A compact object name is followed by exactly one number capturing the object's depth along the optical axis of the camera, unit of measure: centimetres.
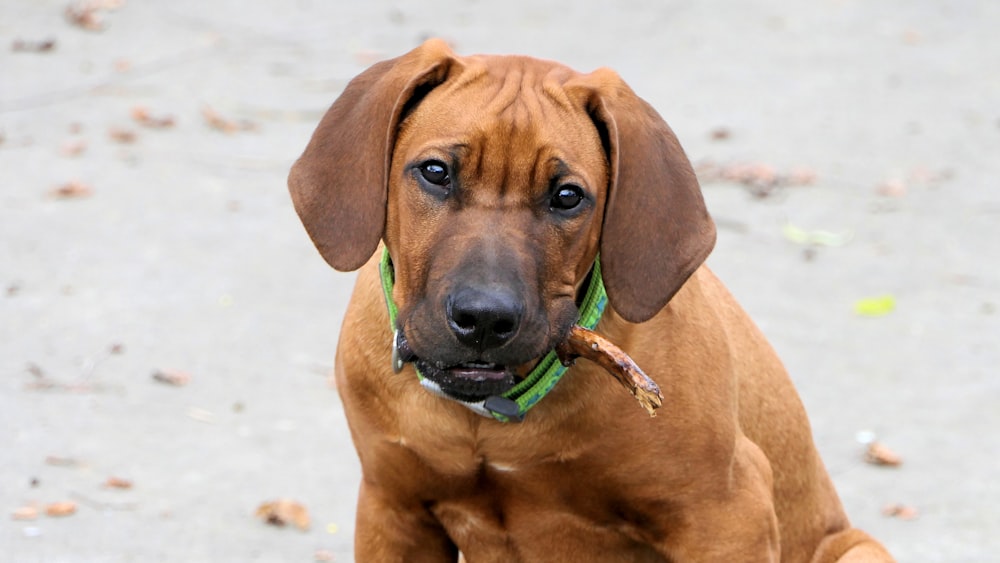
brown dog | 687
